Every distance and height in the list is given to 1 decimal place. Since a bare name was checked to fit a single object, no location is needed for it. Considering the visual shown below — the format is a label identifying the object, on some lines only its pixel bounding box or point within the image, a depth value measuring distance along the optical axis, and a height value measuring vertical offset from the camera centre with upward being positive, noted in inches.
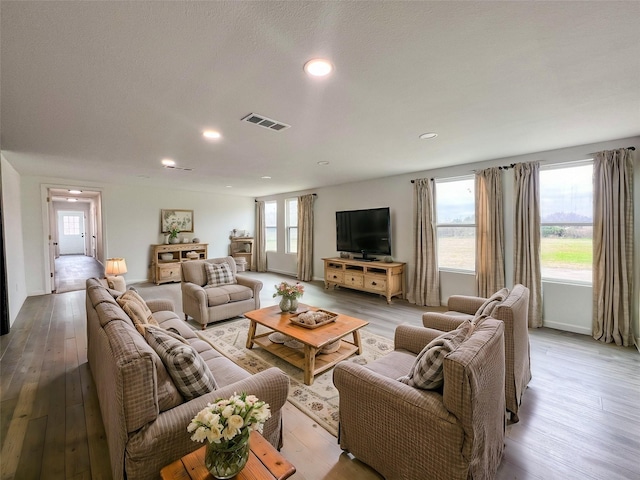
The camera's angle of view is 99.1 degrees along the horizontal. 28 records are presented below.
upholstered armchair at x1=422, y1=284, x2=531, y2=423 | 74.4 -32.3
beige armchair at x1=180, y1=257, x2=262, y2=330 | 147.6 -33.7
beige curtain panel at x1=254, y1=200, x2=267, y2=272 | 332.2 -7.8
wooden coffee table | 97.7 -38.9
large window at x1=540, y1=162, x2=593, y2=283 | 138.8 +4.3
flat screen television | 210.8 +2.1
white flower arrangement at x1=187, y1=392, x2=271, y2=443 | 37.0 -25.8
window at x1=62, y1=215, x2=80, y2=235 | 513.5 +27.0
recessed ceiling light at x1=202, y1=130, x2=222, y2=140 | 113.4 +43.6
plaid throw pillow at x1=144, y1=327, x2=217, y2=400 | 52.7 -25.9
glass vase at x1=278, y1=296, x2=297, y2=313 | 127.3 -32.1
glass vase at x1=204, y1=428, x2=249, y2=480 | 38.1 -31.3
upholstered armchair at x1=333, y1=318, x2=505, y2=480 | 46.6 -35.8
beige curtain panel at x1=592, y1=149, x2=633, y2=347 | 124.0 -7.6
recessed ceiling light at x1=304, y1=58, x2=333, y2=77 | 65.4 +41.6
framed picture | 279.3 +18.8
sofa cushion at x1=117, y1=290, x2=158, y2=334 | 73.4 -21.1
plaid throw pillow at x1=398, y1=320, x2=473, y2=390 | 53.3 -26.5
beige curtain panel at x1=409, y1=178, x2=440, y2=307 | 188.7 -12.0
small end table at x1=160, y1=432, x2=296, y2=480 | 39.3 -34.6
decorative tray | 110.4 -35.5
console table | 260.1 -21.6
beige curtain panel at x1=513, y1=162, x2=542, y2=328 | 146.9 -1.6
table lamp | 136.2 -16.9
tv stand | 197.0 -32.5
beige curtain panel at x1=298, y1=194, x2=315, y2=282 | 278.1 -3.2
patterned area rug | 82.7 -51.6
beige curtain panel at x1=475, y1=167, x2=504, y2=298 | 160.2 -0.3
